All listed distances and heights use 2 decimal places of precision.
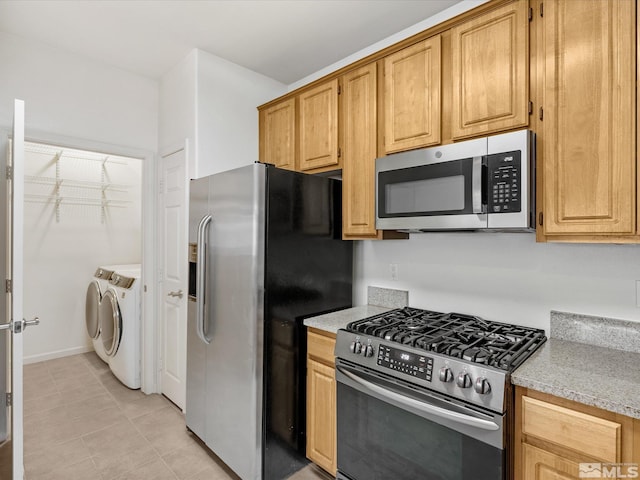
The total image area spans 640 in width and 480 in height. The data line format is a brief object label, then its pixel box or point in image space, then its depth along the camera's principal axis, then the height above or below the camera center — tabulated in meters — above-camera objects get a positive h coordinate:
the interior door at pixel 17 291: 1.52 -0.23
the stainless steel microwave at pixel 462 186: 1.51 +0.26
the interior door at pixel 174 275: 2.75 -0.30
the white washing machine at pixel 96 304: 3.74 -0.73
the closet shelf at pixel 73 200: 3.90 +0.47
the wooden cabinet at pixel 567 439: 1.09 -0.66
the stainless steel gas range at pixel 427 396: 1.29 -0.66
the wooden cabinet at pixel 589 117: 1.32 +0.49
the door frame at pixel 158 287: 3.03 -0.42
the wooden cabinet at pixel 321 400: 1.92 -0.92
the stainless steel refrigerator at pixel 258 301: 1.92 -0.37
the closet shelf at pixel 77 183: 3.91 +0.67
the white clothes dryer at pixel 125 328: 3.10 -0.82
